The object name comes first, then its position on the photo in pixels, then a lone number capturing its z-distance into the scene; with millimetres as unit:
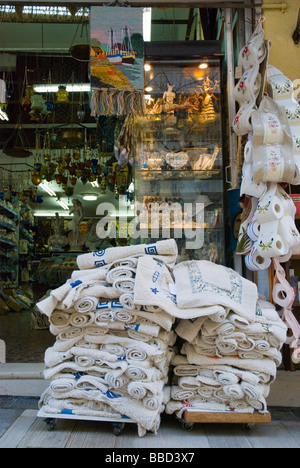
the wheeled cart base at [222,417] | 2506
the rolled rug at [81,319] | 2596
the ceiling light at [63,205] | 13823
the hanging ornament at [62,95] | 5801
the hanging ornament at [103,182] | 8152
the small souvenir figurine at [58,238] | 8266
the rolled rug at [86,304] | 2568
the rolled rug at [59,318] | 2594
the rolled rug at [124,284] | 2584
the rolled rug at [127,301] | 2521
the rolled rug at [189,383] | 2607
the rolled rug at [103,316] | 2574
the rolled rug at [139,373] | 2418
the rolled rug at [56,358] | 2600
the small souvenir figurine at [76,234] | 8227
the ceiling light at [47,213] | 16178
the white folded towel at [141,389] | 2391
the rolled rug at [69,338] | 2627
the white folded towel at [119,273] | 2641
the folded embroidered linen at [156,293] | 2477
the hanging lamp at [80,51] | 4812
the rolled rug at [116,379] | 2441
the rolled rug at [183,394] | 2600
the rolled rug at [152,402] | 2410
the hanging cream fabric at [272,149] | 2770
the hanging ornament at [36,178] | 7383
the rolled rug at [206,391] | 2594
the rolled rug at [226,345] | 2533
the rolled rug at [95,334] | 2602
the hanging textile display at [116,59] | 3328
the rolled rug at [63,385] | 2523
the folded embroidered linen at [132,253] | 2811
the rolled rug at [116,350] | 2543
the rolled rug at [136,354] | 2483
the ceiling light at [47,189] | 11035
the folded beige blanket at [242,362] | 2568
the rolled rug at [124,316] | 2547
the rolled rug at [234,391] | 2494
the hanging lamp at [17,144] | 7083
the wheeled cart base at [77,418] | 2465
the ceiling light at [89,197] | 12253
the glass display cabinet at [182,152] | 4141
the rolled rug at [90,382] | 2508
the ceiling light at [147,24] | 3763
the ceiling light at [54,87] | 6359
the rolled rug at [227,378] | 2514
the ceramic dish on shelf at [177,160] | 4375
